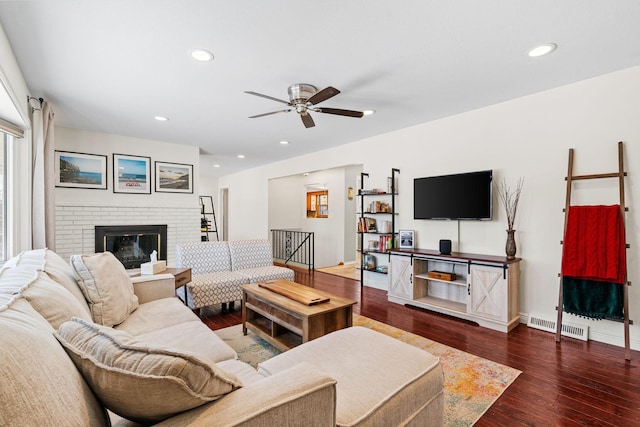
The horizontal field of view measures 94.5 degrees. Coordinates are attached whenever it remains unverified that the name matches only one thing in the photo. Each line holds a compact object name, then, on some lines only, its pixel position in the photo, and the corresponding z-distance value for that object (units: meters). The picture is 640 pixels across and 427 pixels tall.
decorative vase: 3.21
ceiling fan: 2.94
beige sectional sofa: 0.67
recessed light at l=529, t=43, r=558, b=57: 2.30
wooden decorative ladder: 2.50
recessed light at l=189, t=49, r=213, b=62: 2.38
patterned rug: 1.88
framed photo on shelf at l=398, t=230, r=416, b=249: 4.32
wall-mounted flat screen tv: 3.54
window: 2.89
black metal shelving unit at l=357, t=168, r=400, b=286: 4.57
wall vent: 2.87
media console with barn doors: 3.10
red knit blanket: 2.59
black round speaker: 3.71
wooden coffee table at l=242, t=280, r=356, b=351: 2.31
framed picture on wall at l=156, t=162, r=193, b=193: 5.41
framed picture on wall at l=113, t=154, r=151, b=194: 5.00
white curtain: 3.16
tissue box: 2.95
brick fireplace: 4.55
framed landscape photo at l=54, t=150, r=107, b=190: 4.54
